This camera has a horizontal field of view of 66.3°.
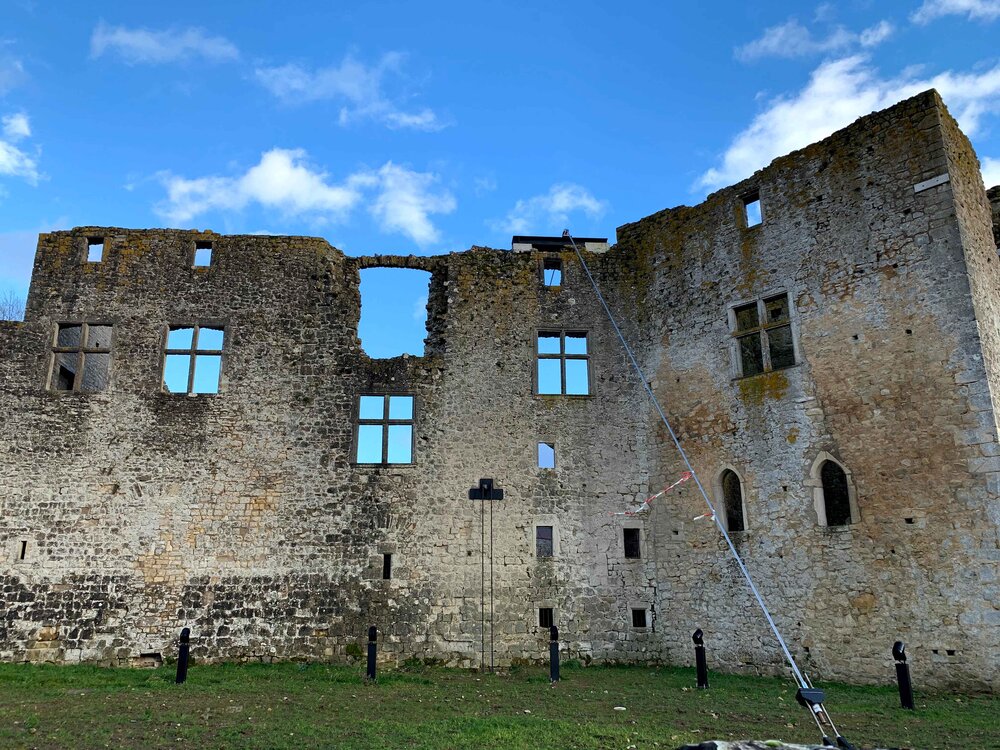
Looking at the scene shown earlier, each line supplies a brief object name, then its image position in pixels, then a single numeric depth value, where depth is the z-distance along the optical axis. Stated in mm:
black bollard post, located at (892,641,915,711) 9742
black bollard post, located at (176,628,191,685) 12383
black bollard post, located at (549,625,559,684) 12906
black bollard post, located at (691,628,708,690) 11680
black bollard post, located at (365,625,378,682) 12910
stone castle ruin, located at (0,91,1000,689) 12258
